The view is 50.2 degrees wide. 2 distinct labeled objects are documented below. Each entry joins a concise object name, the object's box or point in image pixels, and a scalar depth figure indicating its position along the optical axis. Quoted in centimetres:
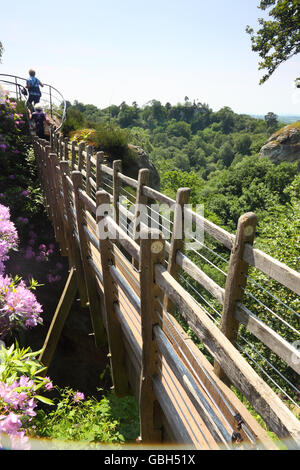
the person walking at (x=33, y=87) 933
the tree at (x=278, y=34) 1217
